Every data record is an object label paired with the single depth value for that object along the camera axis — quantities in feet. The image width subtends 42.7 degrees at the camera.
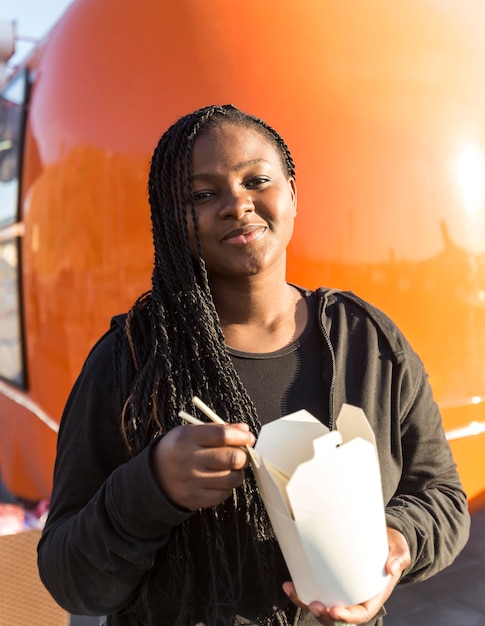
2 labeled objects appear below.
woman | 3.24
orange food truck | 7.77
